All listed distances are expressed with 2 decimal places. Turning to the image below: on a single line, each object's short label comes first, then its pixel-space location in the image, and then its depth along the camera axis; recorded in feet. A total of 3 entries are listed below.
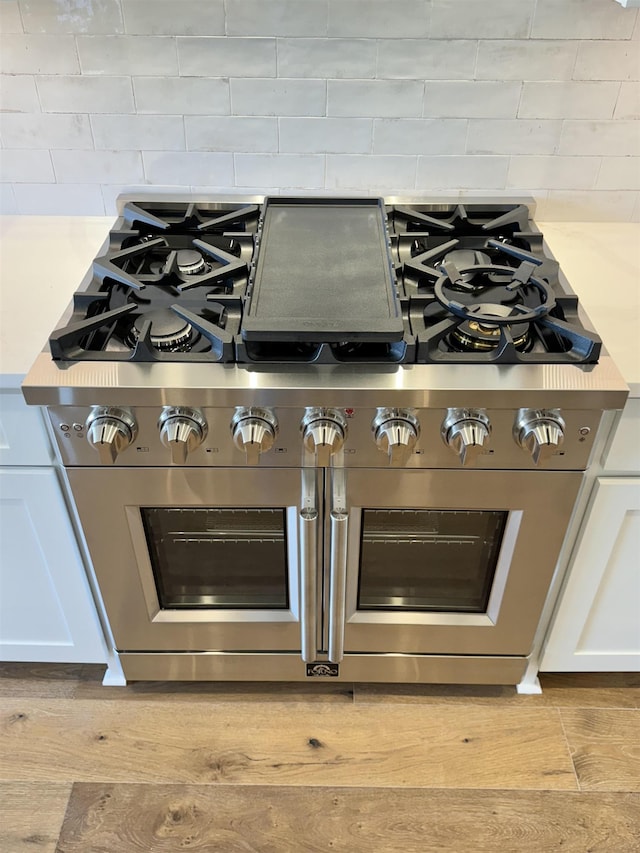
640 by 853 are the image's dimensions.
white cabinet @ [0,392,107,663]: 4.40
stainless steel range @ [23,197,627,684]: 3.89
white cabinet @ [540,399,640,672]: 4.48
